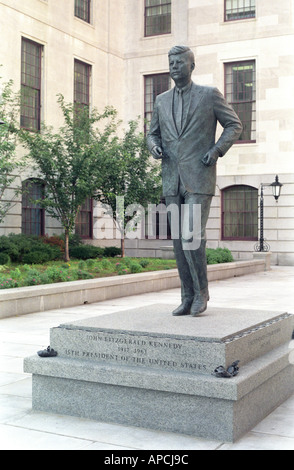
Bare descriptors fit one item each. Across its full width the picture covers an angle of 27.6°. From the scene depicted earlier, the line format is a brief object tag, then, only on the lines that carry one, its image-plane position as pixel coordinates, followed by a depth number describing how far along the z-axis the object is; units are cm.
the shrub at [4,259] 1961
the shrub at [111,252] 2516
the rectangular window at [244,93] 2978
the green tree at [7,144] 1991
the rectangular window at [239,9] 2995
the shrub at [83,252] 2389
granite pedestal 500
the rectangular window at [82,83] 2859
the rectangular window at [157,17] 3203
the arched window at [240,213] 2984
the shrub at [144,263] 1956
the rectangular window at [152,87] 3212
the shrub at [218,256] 2315
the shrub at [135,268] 1795
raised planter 1185
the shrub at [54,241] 2367
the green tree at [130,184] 2347
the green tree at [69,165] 2136
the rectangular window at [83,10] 2886
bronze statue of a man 634
